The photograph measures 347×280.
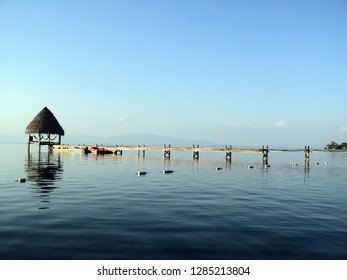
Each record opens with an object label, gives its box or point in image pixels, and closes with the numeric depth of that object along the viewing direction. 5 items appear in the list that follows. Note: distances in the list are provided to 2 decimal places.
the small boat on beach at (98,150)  71.19
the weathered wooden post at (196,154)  60.38
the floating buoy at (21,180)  23.31
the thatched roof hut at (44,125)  68.75
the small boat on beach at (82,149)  71.95
